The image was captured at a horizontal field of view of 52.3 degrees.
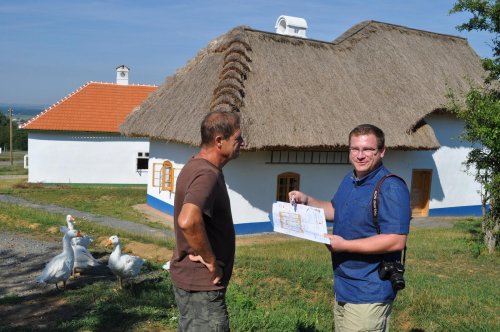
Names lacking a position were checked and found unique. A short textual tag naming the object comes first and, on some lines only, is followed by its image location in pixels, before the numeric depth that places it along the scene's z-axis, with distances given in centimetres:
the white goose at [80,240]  782
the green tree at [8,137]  5016
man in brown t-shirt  296
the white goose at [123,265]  595
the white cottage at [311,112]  1329
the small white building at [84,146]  2153
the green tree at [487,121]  927
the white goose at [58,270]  592
